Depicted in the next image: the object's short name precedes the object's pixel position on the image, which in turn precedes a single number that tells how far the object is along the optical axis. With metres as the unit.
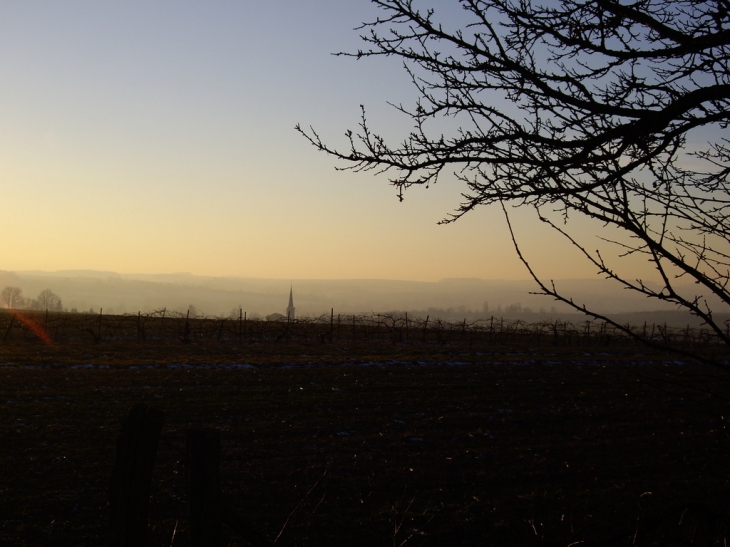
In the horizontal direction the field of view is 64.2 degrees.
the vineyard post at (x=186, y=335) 33.30
